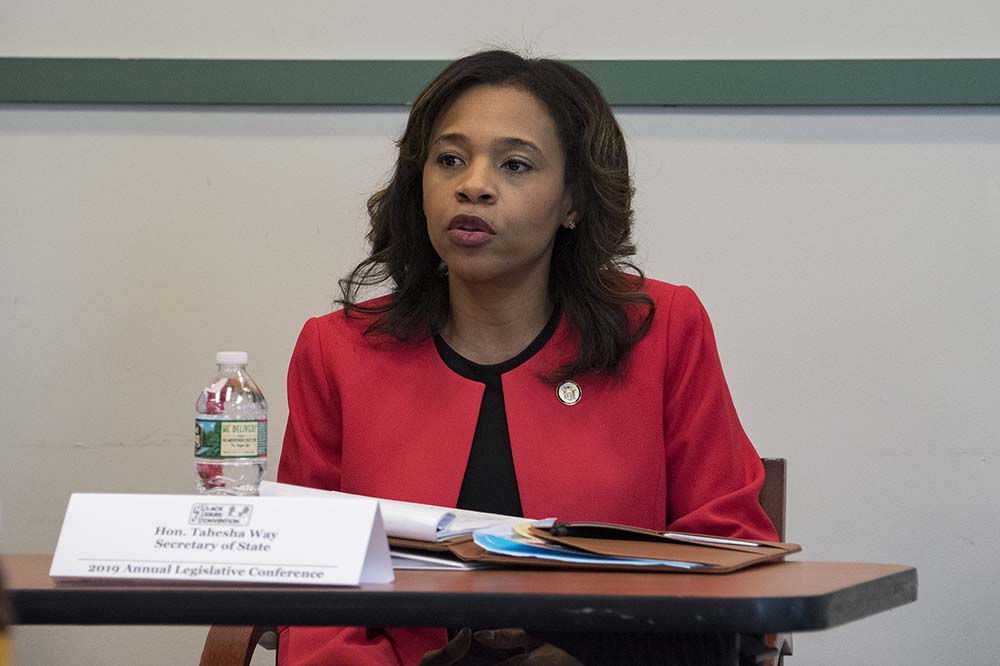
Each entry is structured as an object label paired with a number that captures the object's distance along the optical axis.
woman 6.58
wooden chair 6.35
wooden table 5.84
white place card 5.93
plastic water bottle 6.15
